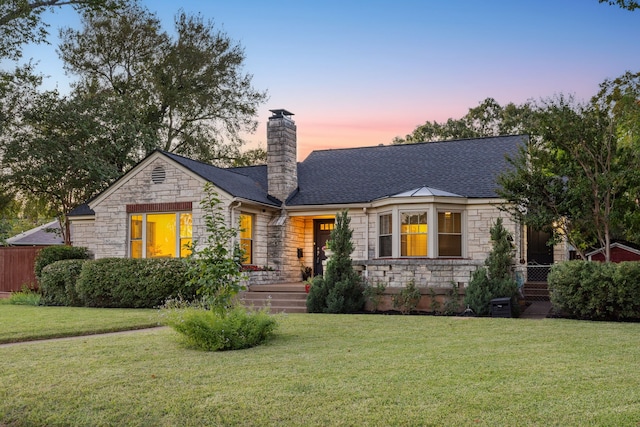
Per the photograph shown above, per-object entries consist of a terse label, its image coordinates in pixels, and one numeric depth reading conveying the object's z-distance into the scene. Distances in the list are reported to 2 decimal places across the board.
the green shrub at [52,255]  19.45
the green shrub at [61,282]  17.97
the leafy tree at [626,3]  12.66
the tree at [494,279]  13.60
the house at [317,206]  17.80
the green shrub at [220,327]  8.75
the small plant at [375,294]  14.77
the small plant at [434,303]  14.32
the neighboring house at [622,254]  19.59
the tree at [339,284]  14.63
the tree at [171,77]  30.16
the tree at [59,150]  24.45
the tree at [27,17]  17.25
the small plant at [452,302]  14.05
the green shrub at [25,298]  18.50
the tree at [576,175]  13.87
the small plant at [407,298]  14.42
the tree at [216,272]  9.02
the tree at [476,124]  39.59
